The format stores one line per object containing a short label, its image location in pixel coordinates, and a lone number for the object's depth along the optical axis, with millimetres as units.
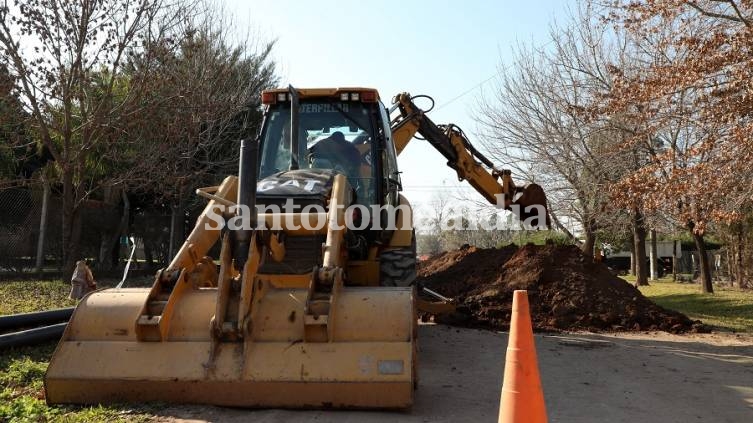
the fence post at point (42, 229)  17162
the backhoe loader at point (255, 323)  5285
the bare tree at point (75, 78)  12594
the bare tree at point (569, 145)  19797
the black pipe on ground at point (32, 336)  7348
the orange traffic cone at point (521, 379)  4309
